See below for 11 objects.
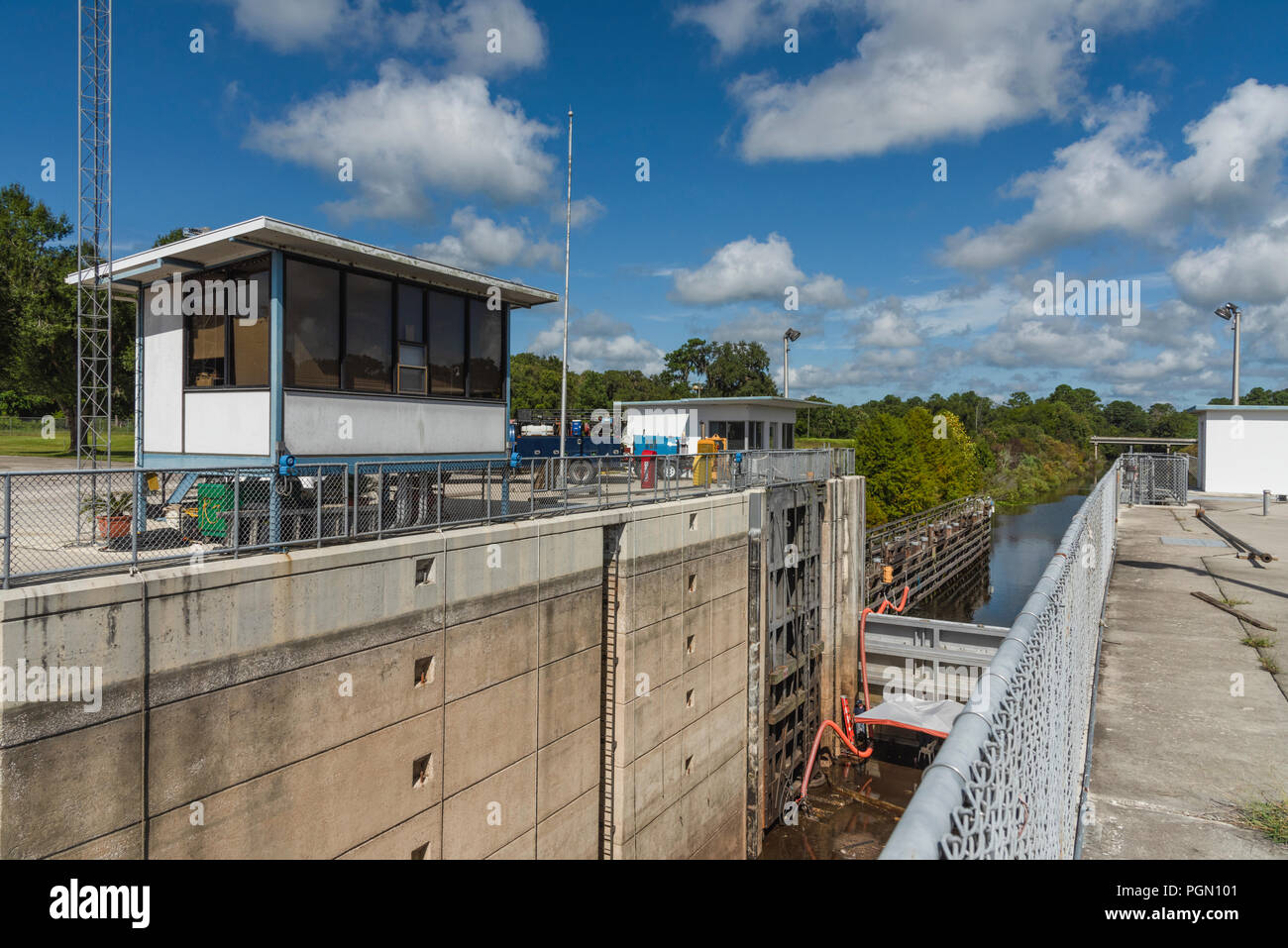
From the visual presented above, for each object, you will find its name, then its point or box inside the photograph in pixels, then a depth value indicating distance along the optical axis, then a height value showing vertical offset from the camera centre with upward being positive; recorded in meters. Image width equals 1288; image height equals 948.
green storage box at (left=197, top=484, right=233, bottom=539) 9.03 -0.72
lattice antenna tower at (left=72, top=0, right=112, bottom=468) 17.14 +7.39
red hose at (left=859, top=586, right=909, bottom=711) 25.44 -6.91
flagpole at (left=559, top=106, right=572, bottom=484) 13.74 +1.00
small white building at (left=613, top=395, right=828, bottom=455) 35.69 +1.76
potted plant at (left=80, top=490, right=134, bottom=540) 9.36 -0.83
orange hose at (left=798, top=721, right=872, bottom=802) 21.80 -9.11
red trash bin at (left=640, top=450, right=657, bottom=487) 17.34 -0.37
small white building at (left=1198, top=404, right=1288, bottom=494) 22.86 +0.39
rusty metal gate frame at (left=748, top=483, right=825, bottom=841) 20.41 -5.20
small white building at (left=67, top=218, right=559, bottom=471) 10.99 +1.67
